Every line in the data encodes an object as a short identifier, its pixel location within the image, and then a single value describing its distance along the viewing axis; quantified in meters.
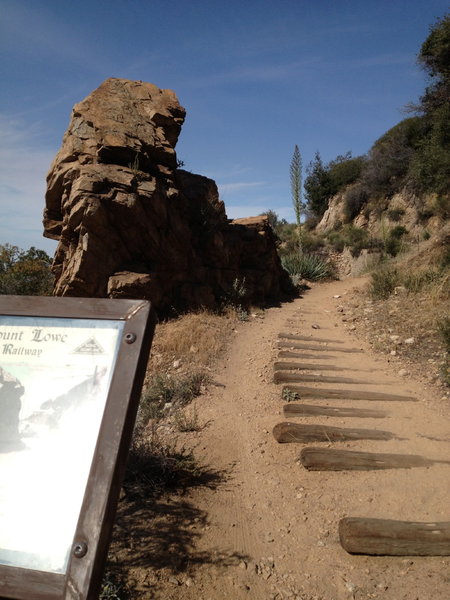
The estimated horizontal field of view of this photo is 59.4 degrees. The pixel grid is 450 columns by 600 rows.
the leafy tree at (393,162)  20.08
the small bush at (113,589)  2.13
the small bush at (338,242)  20.17
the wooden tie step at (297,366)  6.23
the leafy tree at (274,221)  29.50
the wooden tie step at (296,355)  6.76
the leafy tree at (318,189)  27.33
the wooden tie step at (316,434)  4.31
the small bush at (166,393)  5.17
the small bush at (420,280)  8.89
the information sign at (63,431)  1.38
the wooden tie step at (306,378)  5.80
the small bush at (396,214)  19.38
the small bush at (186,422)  4.63
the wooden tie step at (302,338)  7.82
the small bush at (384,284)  9.71
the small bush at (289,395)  5.27
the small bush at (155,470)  3.29
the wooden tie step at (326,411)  4.83
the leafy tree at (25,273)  10.65
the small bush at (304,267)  15.37
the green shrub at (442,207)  14.11
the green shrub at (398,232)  18.36
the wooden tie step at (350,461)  3.83
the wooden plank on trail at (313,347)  7.26
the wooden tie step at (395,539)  2.75
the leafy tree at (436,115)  12.49
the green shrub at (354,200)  22.83
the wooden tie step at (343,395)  5.33
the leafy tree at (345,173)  26.14
